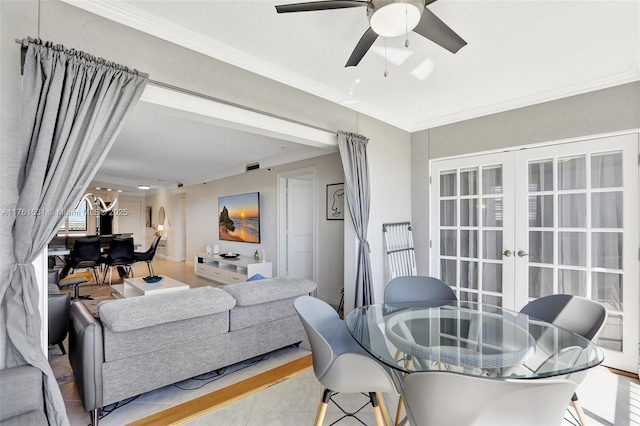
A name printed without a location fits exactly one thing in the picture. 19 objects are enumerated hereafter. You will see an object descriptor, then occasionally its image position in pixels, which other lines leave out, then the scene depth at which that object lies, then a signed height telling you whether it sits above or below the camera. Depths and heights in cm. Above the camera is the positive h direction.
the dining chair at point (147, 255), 635 -87
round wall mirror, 1000 -7
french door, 271 -16
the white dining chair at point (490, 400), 103 -67
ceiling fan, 144 +100
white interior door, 543 -27
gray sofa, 191 -90
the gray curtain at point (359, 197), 323 +19
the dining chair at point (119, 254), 596 -81
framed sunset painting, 602 -7
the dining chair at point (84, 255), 550 -77
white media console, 537 -111
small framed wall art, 443 +19
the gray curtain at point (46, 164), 150 +28
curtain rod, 157 +89
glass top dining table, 145 -75
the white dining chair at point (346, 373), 159 -86
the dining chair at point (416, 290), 264 -70
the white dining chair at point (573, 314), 182 -71
